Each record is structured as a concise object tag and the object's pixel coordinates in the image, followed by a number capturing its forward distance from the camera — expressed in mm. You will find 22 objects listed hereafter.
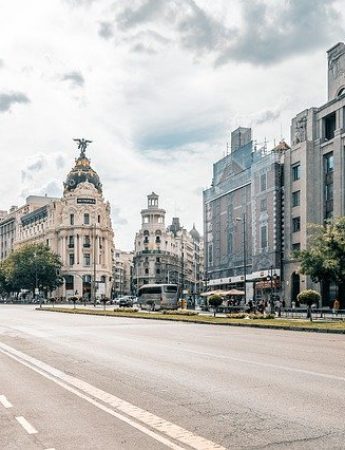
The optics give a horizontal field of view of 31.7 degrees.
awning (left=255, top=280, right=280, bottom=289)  68125
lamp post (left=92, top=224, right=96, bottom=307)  127469
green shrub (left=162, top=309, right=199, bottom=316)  47375
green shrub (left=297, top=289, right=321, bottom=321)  38188
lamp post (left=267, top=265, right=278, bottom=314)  66475
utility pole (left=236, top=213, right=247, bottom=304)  72919
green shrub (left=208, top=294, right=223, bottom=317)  49312
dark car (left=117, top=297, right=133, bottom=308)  81875
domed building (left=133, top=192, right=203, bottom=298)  161750
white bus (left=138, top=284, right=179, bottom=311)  68812
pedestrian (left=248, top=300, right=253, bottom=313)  52938
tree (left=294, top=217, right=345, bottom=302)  42406
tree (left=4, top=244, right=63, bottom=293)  113375
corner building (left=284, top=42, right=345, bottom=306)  60719
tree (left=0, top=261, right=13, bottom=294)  118794
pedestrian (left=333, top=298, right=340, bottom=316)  49038
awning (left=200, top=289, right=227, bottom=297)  68438
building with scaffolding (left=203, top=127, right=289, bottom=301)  70312
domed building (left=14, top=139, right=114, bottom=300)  128875
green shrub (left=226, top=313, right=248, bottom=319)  42222
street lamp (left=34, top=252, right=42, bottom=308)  107612
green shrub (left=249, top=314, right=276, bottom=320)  41172
